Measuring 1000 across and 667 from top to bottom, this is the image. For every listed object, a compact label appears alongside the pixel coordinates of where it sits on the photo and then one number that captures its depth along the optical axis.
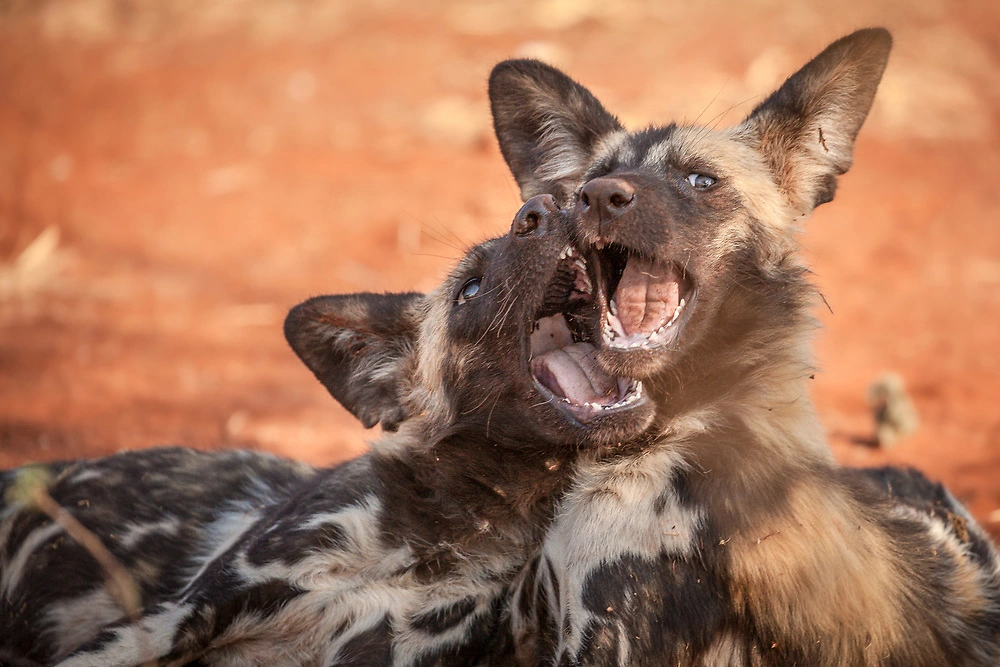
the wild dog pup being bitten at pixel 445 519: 5.48
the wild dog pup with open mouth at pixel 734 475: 4.76
